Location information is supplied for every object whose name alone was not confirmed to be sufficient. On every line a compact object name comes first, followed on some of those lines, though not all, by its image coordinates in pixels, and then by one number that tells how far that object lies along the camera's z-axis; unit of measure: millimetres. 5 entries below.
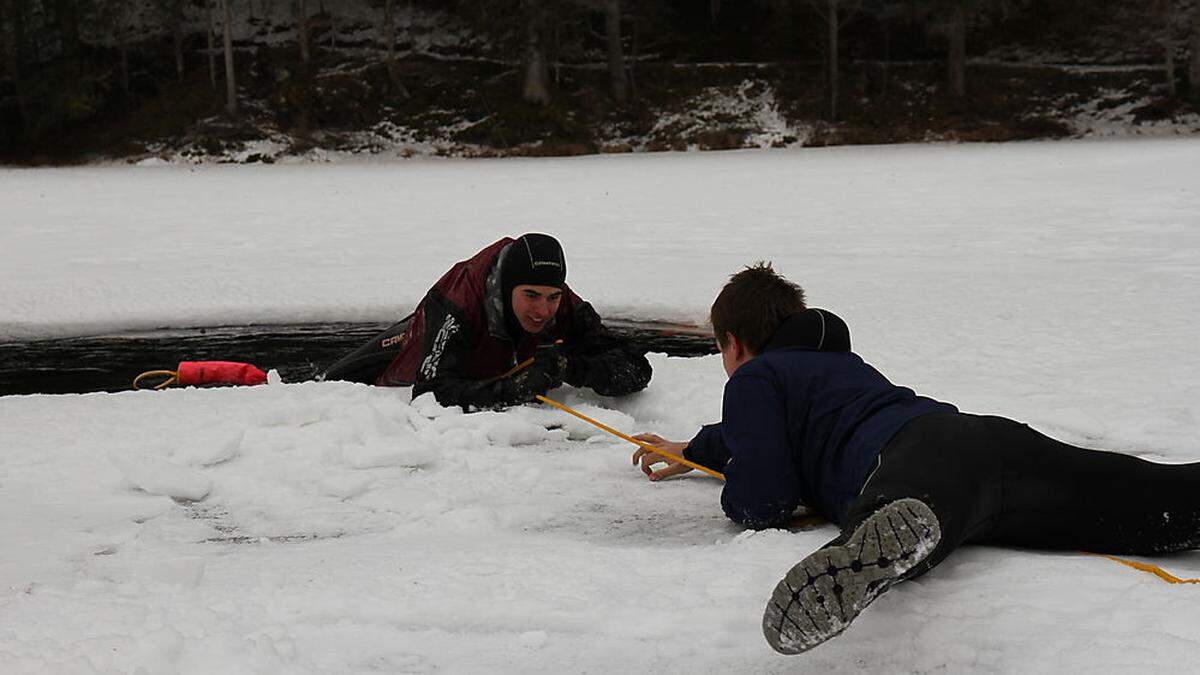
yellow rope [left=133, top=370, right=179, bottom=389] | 6176
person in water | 5039
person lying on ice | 2352
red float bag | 6191
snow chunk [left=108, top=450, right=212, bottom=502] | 3979
